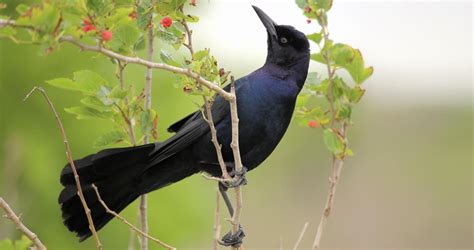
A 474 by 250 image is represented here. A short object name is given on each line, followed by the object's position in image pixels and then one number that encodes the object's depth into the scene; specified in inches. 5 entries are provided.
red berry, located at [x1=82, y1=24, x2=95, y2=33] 183.0
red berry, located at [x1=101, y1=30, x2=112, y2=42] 188.5
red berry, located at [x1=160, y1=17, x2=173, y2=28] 224.2
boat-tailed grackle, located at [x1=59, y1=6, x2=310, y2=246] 284.4
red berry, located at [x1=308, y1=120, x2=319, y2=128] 268.6
